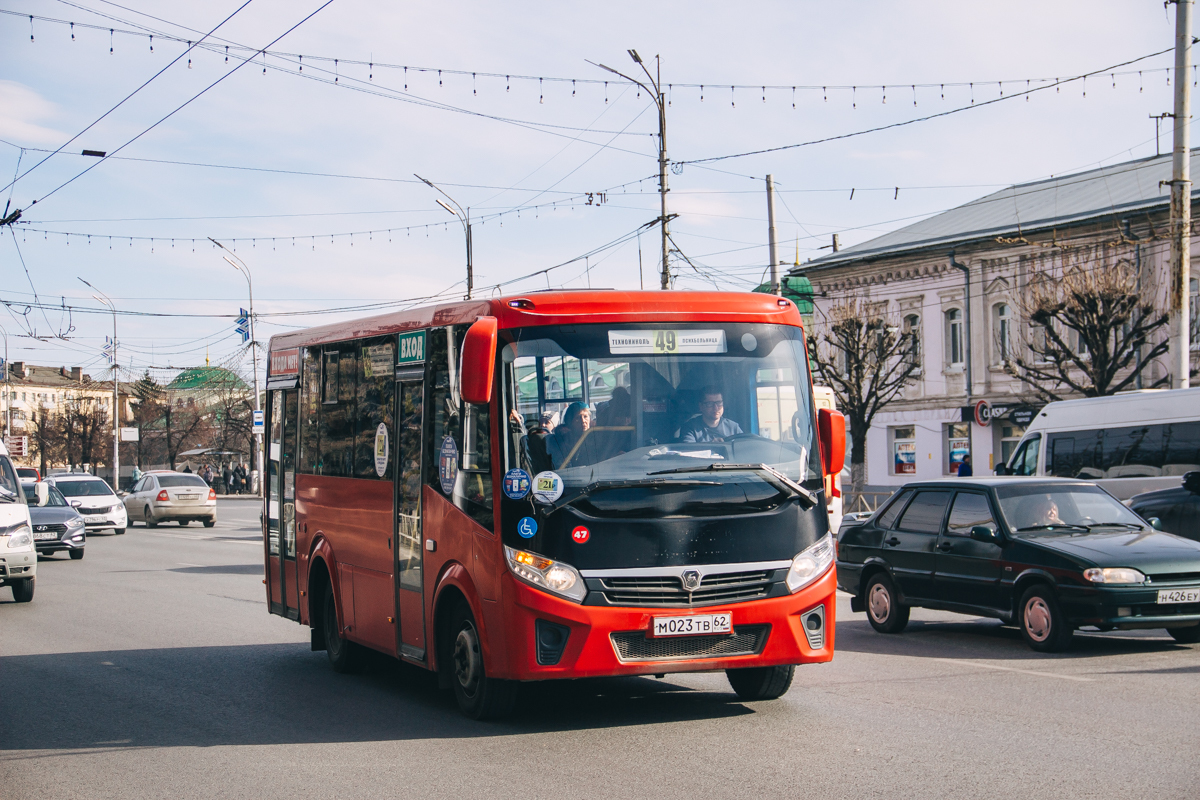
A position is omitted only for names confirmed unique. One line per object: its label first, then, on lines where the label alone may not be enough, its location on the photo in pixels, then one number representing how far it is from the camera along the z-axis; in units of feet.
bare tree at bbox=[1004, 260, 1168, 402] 100.07
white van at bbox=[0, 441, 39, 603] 52.06
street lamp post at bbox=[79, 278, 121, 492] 211.61
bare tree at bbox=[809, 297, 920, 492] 127.54
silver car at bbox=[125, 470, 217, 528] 123.54
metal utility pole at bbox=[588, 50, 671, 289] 94.02
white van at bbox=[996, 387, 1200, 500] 59.88
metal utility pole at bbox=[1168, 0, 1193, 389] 63.98
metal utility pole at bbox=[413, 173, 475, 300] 111.55
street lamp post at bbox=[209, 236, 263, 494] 161.38
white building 122.11
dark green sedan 35.27
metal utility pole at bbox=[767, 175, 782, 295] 93.25
